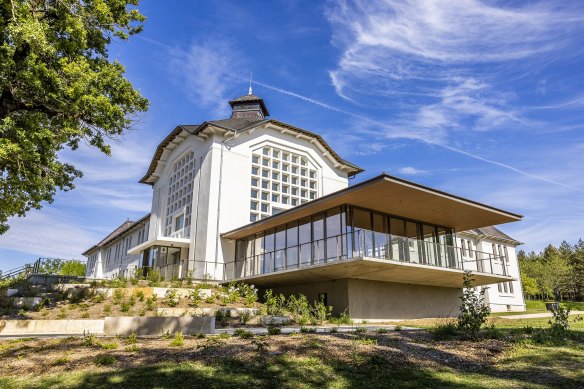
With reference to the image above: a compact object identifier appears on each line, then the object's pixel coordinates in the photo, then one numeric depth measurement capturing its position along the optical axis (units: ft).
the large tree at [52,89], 40.19
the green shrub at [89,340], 27.43
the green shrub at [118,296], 56.35
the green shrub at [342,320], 53.27
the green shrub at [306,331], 34.48
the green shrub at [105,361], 21.86
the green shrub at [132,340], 28.20
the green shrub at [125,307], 51.98
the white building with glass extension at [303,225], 58.95
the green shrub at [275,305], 57.06
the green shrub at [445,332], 32.48
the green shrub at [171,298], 56.78
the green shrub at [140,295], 58.03
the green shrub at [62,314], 47.18
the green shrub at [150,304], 53.83
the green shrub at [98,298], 55.93
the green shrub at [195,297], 57.93
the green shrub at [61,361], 22.36
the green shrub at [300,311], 50.89
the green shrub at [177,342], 26.61
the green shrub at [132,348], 25.43
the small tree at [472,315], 31.41
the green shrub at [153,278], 67.03
